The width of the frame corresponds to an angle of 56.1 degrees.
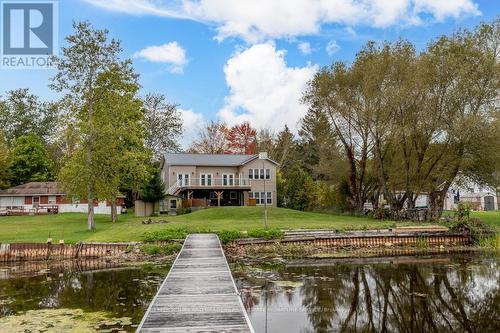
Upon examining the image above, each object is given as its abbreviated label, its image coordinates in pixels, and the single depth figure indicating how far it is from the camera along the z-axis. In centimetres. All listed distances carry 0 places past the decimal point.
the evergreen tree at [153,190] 4519
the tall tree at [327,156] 4701
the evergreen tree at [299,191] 5197
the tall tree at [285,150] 6896
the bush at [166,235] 2583
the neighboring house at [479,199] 6389
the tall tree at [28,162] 5872
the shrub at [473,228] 2877
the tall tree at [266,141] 6856
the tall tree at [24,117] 6781
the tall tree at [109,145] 3206
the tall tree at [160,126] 6150
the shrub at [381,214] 3992
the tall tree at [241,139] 7062
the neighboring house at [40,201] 5100
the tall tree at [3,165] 5259
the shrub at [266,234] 2694
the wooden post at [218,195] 4903
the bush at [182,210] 4588
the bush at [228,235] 2639
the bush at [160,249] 2477
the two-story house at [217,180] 4859
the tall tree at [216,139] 7074
